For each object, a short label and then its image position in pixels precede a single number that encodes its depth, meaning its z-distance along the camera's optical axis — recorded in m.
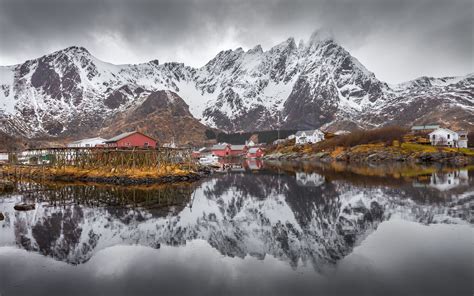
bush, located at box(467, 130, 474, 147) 109.50
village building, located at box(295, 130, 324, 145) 146.94
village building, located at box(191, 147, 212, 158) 171.98
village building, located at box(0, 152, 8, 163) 88.09
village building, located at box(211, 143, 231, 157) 167.00
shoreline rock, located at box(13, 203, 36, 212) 31.34
